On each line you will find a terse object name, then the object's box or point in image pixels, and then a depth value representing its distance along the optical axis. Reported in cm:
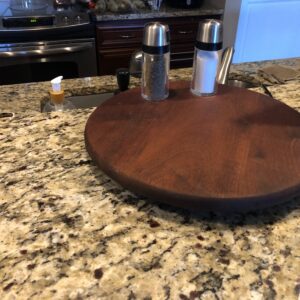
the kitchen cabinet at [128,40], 252
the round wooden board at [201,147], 64
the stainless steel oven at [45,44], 227
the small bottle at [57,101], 98
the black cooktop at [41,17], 226
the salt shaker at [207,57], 86
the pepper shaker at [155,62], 84
